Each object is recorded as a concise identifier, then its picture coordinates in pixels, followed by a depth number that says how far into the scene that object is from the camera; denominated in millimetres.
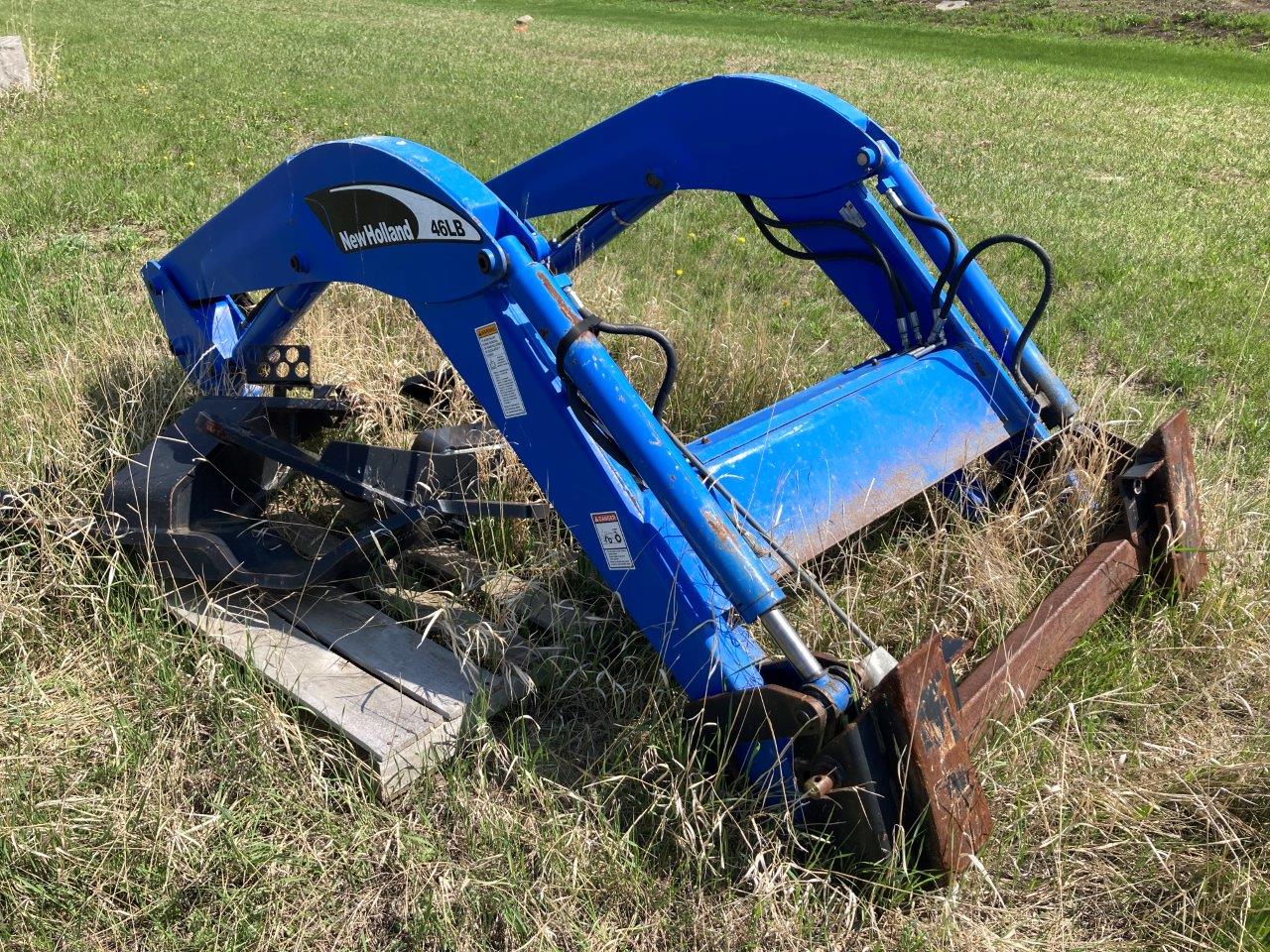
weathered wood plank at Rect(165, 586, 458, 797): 2521
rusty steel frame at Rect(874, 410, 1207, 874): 1997
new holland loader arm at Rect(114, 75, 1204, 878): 2277
